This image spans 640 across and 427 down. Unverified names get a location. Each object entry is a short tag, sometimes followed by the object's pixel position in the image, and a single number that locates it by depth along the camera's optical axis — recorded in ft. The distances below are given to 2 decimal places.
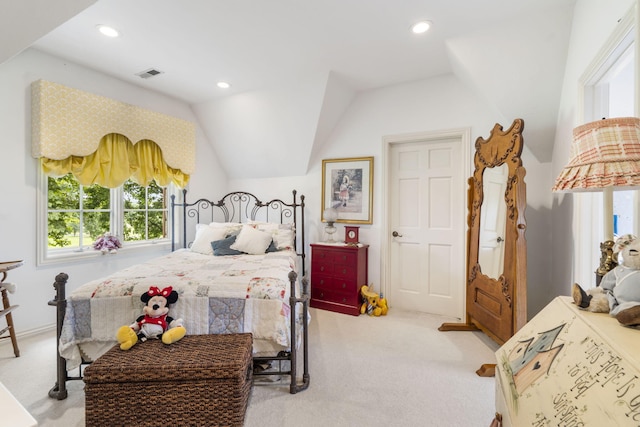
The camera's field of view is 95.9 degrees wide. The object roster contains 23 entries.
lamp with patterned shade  3.32
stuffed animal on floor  10.61
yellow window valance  9.30
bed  6.01
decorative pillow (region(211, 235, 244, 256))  10.16
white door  10.33
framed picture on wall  11.62
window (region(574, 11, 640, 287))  5.11
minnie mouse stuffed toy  5.46
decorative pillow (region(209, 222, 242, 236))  11.10
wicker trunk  4.80
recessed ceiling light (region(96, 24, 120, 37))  7.45
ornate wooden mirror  6.64
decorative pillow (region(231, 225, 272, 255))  10.18
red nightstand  10.75
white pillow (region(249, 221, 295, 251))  11.00
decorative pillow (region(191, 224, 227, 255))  10.59
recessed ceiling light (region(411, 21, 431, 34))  7.39
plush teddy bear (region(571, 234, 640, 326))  2.79
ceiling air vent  9.87
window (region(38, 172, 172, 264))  9.33
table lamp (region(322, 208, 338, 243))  11.56
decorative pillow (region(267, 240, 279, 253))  10.64
